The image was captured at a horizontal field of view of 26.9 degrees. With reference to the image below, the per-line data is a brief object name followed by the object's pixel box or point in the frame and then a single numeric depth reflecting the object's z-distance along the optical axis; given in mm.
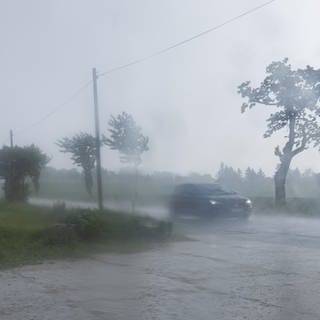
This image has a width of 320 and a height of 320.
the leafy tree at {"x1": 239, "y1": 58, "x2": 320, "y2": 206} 29922
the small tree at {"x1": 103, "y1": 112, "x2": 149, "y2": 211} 28781
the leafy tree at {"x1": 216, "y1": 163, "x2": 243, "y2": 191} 36062
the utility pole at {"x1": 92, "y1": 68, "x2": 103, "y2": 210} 24125
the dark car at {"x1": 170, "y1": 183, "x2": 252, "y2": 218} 22156
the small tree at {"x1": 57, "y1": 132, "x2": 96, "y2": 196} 30078
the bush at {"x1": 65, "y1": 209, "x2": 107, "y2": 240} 15281
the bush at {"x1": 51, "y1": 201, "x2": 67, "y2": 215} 18427
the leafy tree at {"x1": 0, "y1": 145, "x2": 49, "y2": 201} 33619
